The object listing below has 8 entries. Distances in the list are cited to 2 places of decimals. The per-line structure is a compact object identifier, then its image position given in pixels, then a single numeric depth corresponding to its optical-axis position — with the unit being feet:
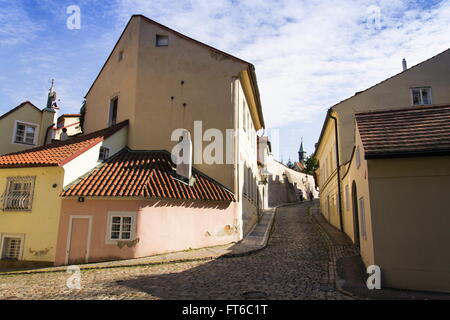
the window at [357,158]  35.43
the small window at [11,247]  45.37
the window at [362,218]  33.24
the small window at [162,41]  60.13
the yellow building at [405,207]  25.78
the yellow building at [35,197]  44.01
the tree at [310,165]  213.79
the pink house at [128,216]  42.45
